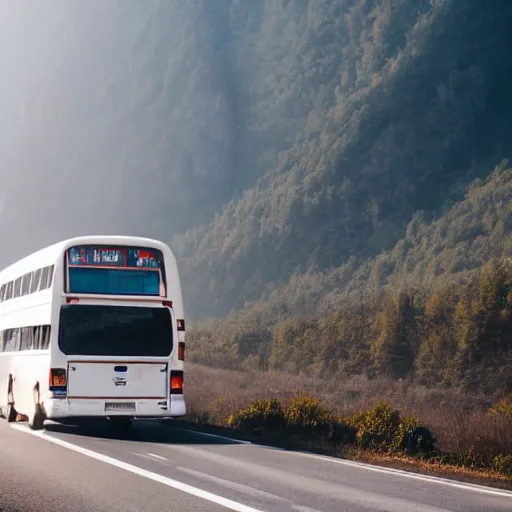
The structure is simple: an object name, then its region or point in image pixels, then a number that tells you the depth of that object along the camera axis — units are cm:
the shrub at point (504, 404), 3993
